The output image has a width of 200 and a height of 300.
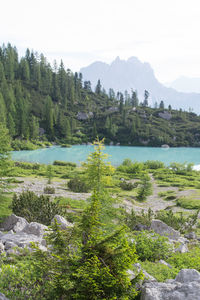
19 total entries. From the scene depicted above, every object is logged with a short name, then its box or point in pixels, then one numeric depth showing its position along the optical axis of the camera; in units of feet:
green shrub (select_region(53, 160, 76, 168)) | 167.97
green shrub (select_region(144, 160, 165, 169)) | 180.96
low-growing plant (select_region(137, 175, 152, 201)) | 90.33
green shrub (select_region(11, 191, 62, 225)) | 41.88
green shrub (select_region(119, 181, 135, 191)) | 107.76
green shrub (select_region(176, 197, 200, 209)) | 77.51
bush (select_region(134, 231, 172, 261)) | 30.83
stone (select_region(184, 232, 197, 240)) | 46.45
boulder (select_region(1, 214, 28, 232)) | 35.44
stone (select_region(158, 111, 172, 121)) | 502.79
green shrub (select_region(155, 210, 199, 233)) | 51.93
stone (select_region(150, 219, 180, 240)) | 44.00
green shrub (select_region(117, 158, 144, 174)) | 151.82
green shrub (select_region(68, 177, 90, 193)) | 86.45
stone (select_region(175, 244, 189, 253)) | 34.99
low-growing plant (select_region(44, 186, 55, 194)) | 72.36
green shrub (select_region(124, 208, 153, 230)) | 47.72
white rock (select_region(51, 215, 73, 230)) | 33.17
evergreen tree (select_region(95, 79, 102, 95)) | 615.24
